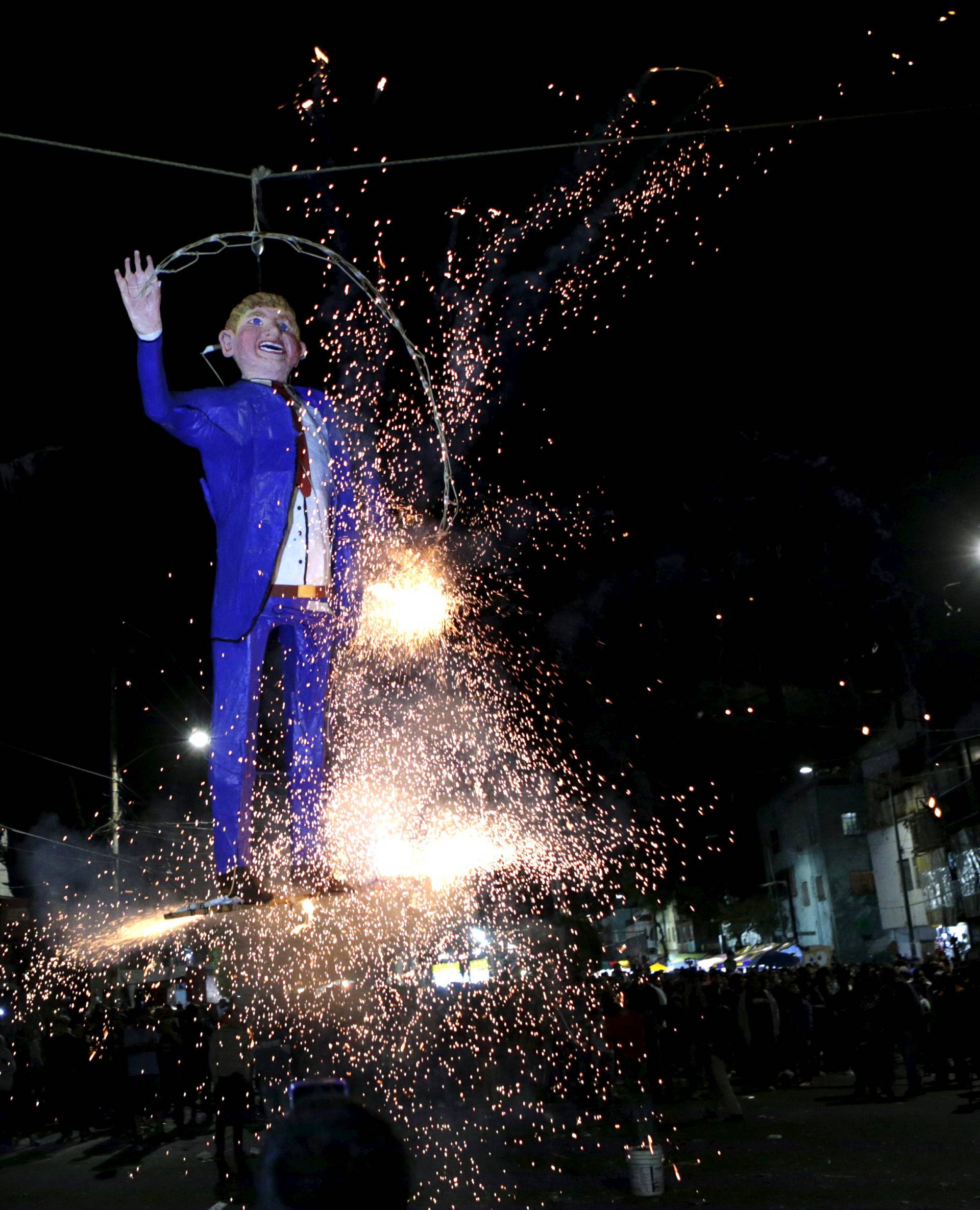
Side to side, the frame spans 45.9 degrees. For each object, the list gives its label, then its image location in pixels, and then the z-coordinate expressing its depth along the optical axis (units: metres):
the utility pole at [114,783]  20.75
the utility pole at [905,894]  36.84
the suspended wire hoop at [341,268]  6.99
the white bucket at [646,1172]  9.03
